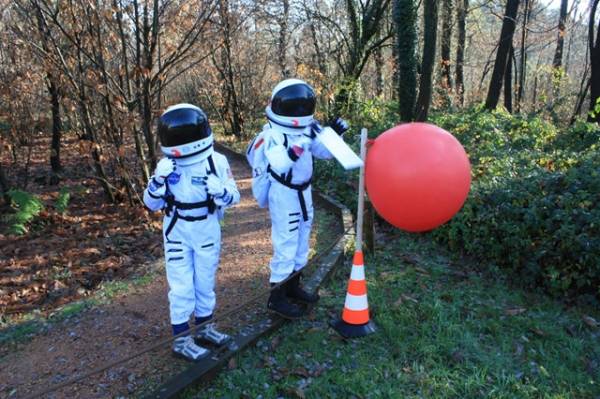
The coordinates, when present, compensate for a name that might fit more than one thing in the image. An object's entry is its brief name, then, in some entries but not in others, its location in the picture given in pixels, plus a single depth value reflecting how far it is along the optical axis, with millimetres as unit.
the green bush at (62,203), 7750
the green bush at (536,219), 4277
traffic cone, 3803
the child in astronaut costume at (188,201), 3279
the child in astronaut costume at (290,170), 3645
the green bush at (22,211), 7070
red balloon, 3061
